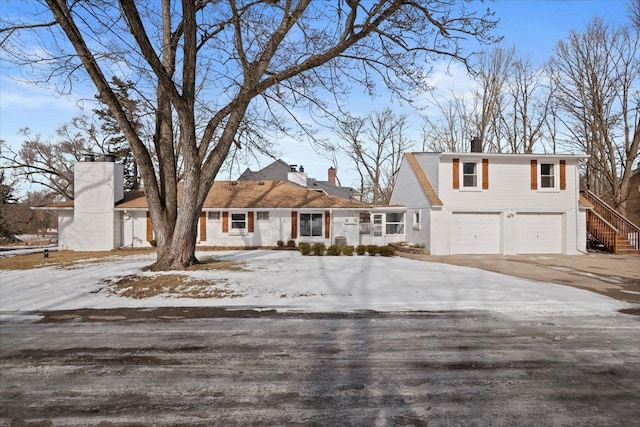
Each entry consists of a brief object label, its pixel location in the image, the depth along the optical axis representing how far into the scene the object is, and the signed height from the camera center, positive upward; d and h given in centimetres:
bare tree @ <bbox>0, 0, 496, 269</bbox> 912 +374
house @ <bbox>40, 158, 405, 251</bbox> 2031 -4
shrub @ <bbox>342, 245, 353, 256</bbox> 1698 -156
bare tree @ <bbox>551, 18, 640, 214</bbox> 2281 +682
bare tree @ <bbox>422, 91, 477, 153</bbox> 3241 +753
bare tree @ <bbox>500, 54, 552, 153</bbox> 3031 +754
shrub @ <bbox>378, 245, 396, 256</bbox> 1689 -156
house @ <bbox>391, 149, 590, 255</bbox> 1845 +72
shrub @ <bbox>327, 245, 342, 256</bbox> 1683 -153
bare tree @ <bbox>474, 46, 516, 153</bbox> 3044 +921
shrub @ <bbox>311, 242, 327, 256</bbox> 1691 -146
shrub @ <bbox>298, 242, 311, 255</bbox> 1680 -145
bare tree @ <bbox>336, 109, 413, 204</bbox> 3766 +517
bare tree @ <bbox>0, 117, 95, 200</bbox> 2880 +470
